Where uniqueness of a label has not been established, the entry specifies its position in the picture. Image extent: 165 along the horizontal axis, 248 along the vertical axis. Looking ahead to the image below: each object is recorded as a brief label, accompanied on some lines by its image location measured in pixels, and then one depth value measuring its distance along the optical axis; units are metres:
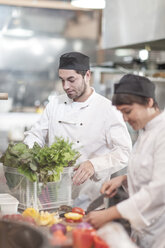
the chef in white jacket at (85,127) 2.65
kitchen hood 3.47
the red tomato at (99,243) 1.62
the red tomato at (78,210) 2.27
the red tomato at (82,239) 1.65
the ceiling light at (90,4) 4.61
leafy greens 2.23
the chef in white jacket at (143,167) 1.80
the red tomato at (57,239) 1.40
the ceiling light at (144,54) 4.29
